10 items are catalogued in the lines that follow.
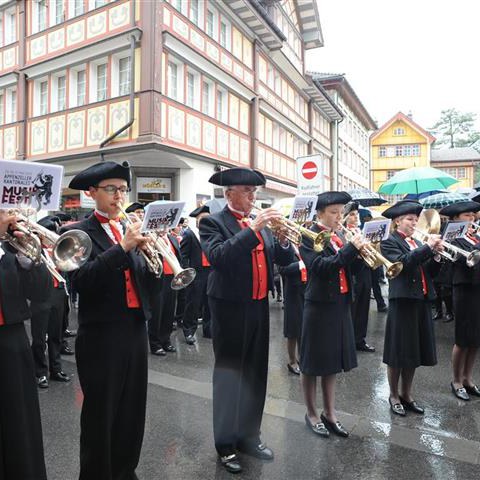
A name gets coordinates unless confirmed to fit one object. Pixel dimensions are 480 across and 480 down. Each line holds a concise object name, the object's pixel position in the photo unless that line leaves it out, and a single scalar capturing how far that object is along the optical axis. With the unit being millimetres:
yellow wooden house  52125
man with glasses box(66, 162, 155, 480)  2850
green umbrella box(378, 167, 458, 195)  11641
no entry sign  8487
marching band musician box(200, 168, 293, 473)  3615
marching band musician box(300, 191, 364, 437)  4094
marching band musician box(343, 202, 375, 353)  7168
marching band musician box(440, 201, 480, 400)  5020
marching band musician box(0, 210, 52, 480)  2439
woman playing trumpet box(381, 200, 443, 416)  4484
